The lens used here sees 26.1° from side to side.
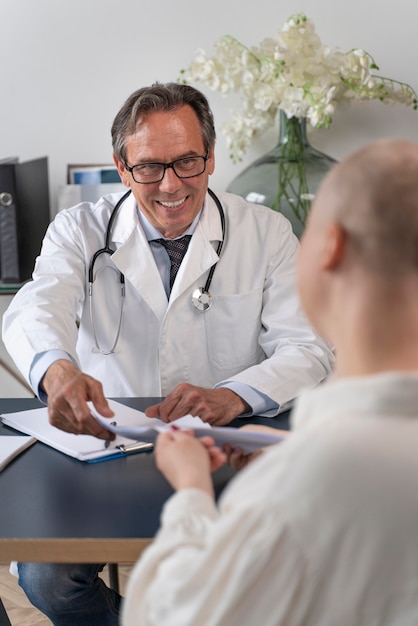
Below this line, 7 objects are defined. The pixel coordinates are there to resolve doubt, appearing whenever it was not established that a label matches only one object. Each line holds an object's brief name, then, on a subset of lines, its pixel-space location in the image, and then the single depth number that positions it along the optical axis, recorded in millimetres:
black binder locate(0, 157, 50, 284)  2615
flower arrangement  2473
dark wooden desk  1174
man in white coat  2078
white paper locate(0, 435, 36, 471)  1471
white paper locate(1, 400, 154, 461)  1482
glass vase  2596
